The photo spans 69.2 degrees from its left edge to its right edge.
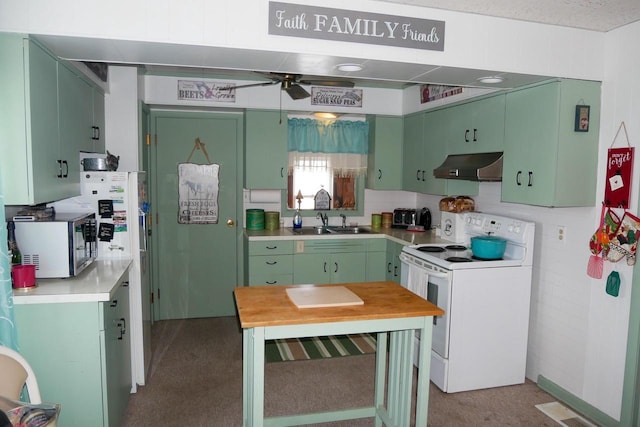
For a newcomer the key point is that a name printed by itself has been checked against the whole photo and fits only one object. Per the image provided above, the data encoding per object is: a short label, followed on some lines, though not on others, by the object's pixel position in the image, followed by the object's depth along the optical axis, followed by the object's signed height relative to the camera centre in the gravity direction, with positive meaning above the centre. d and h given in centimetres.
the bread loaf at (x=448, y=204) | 442 -26
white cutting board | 248 -68
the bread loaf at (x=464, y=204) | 436 -25
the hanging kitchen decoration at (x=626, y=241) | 287 -37
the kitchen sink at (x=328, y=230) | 501 -61
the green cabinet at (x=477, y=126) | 362 +44
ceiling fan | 339 +69
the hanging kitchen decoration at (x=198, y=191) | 504 -21
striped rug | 413 -160
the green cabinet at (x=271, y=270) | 464 -97
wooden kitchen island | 232 -80
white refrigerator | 326 -36
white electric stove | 346 -102
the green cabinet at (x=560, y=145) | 309 +24
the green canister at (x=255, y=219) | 502 -50
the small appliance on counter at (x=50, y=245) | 264 -44
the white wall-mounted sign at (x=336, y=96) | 494 +84
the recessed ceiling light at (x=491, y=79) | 301 +65
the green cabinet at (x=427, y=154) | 437 +24
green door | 497 -63
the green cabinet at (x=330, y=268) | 477 -97
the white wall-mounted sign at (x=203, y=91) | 454 +80
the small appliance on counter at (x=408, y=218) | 530 -48
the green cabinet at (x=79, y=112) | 275 +38
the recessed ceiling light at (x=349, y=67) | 275 +64
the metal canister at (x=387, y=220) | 548 -52
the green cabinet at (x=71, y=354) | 245 -100
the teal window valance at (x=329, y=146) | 521 +33
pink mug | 248 -58
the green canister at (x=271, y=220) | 512 -51
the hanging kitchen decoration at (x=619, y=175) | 295 +4
